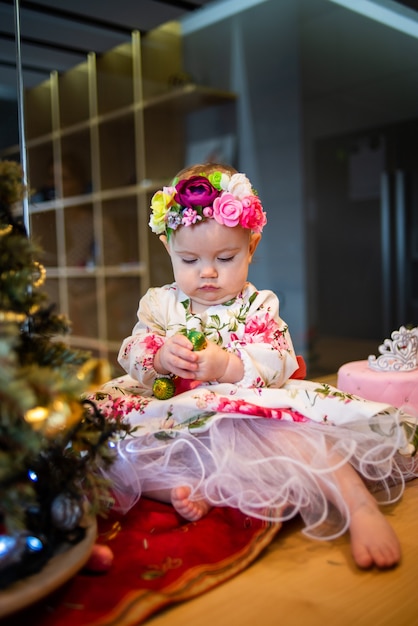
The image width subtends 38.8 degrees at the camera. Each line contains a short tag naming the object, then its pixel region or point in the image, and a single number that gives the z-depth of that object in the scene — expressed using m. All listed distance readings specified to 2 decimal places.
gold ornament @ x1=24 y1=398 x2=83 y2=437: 0.69
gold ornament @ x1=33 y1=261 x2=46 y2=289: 0.81
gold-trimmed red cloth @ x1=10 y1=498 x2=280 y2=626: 0.70
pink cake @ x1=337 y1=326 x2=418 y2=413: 1.44
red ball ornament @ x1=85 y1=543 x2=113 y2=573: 0.79
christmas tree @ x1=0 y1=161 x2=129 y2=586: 0.67
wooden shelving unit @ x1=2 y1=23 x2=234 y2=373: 3.68
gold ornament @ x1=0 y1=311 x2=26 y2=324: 0.70
